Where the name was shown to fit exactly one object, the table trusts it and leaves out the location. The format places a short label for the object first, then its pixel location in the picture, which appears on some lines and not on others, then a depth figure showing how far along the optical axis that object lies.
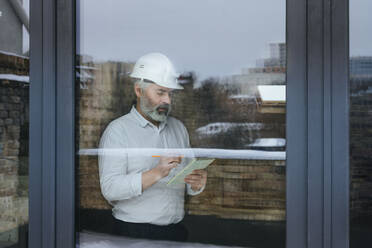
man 1.90
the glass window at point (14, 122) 1.65
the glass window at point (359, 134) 1.37
